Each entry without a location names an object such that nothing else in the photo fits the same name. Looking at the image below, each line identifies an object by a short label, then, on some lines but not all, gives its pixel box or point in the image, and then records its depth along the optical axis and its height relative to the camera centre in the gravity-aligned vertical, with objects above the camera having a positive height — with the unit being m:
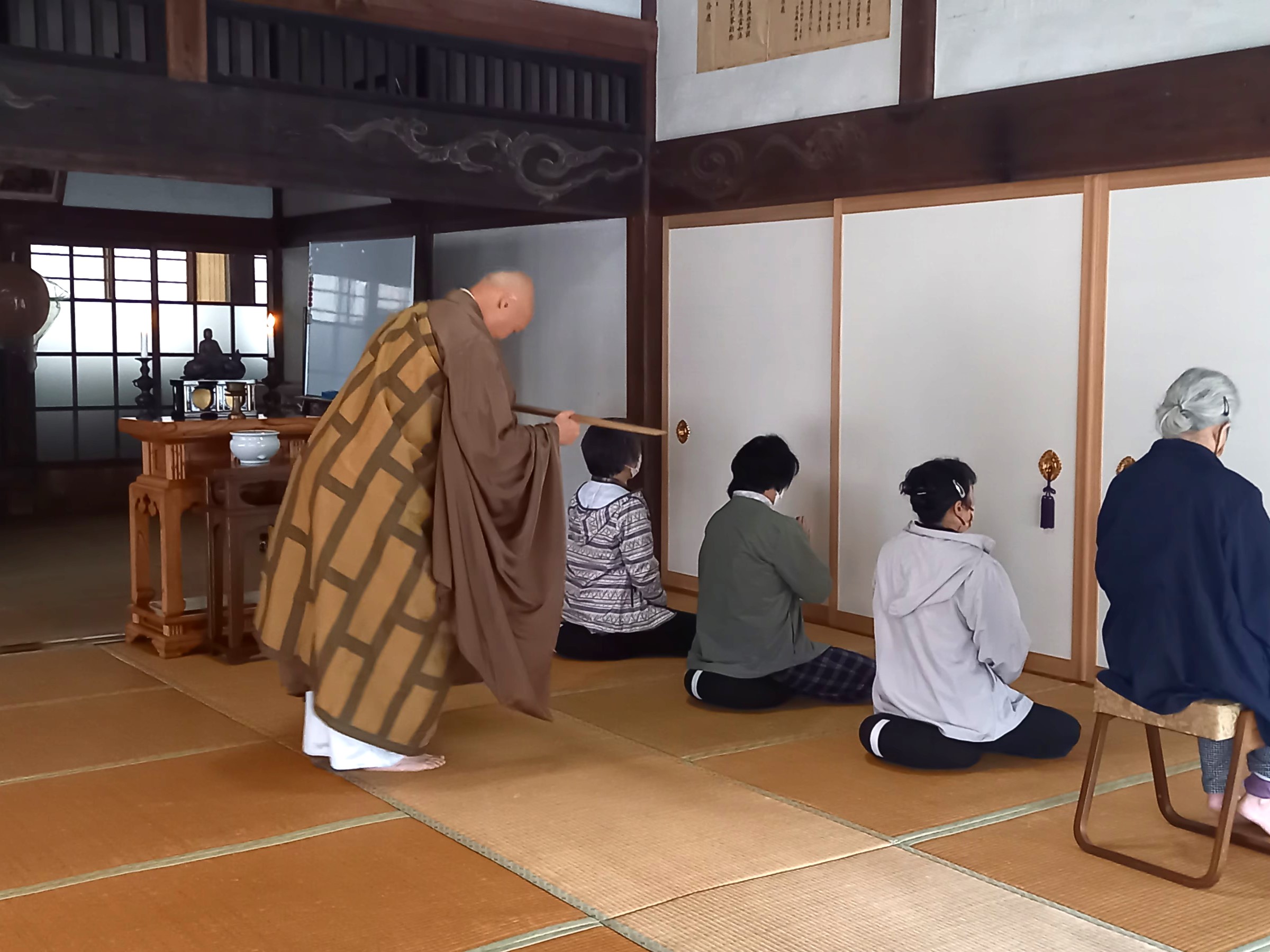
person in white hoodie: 3.18 -0.64
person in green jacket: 3.75 -0.66
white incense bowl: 4.60 -0.25
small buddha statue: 6.04 +0.03
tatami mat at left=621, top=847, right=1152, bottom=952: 2.35 -0.99
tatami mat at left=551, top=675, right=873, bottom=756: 3.61 -0.98
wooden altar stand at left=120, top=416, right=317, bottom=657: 4.59 -0.45
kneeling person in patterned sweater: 4.33 -0.66
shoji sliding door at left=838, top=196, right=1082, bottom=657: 4.26 +0.03
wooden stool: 2.57 -0.73
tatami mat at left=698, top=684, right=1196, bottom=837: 3.04 -0.99
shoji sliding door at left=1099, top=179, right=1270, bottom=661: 3.75 +0.23
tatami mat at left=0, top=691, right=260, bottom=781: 3.39 -0.98
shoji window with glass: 8.25 +0.28
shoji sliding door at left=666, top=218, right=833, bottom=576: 5.10 +0.08
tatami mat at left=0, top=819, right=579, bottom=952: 2.34 -1.00
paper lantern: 6.47 +0.34
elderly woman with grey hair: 2.55 -0.36
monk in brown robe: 3.25 -0.43
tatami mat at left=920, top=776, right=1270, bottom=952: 2.44 -0.99
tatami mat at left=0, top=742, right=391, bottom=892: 2.74 -0.99
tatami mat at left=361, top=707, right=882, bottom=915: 2.68 -0.99
